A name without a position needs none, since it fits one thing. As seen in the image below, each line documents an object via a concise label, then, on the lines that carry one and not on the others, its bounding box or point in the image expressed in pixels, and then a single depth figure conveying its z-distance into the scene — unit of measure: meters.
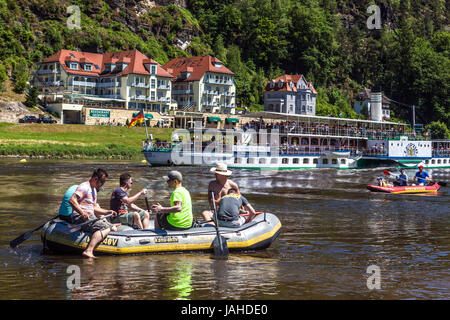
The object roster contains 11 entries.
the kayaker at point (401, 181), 35.50
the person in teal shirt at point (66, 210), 14.69
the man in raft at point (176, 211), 14.60
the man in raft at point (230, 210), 15.68
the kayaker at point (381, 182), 35.13
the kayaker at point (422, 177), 35.91
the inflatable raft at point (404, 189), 34.62
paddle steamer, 57.03
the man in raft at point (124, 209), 15.34
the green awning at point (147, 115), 90.94
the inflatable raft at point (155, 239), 14.53
